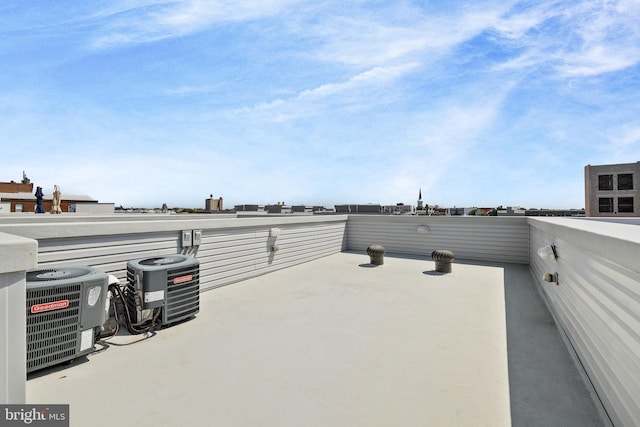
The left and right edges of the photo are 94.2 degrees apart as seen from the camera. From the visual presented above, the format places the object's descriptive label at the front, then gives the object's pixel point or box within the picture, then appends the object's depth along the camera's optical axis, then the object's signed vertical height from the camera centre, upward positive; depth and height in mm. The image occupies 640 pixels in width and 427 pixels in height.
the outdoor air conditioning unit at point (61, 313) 2576 -941
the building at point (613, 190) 36031 +2762
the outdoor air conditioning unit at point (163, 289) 3506 -981
